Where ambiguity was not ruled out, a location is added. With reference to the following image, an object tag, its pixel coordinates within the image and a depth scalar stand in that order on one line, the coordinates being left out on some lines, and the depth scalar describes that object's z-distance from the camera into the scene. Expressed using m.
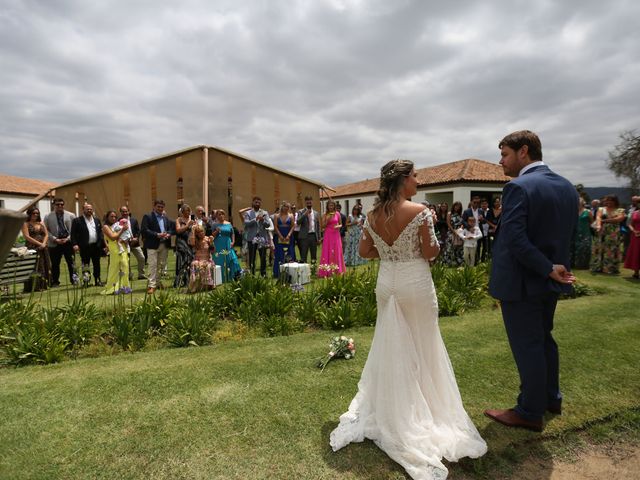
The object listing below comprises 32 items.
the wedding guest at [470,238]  10.41
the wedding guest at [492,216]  10.64
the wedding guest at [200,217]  9.38
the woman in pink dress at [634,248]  9.26
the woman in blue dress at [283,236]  10.09
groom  2.65
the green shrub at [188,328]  5.07
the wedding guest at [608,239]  9.80
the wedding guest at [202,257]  8.02
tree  32.88
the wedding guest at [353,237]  12.20
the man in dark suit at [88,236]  9.08
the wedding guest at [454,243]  11.16
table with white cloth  8.50
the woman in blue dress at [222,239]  9.06
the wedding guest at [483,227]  10.98
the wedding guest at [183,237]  8.96
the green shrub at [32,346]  4.48
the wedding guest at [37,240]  8.76
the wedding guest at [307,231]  10.30
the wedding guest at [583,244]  10.81
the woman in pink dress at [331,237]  9.95
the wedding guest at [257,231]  9.80
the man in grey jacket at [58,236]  9.31
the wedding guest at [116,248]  8.33
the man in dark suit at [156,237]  8.57
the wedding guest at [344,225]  12.87
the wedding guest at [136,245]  8.85
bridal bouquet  4.36
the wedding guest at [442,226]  11.54
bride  2.69
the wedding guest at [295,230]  10.22
